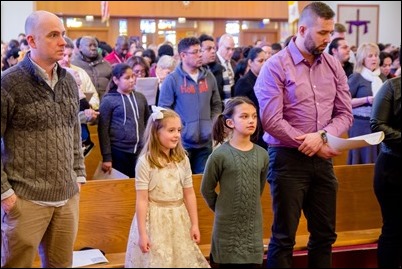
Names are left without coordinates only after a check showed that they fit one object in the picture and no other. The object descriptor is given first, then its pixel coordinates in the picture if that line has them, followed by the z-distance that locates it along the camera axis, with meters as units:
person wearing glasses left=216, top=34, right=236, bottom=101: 6.57
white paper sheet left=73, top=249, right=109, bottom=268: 3.63
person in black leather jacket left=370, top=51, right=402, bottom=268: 3.46
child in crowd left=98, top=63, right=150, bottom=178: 4.80
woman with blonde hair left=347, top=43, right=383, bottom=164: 5.58
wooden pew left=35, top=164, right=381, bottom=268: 4.02
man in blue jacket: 4.91
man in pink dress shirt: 3.35
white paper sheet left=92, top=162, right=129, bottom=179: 4.68
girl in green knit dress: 3.27
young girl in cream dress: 3.07
